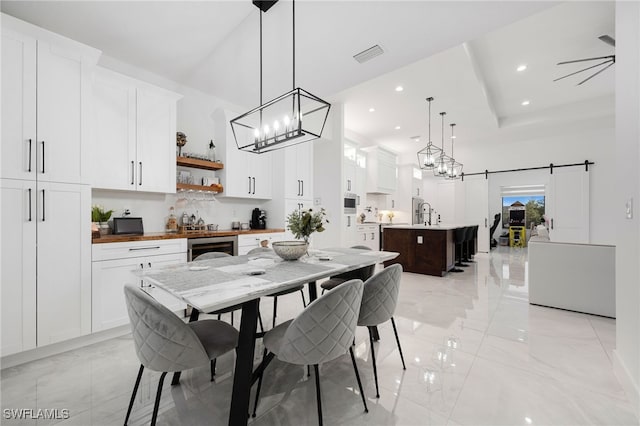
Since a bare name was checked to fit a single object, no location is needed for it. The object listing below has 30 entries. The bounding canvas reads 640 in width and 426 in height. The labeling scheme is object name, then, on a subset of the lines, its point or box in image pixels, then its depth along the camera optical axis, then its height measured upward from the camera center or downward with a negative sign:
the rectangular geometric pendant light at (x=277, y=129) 2.03 +0.70
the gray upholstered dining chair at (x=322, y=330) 1.33 -0.60
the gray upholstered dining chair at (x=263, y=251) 2.56 -0.38
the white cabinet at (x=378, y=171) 7.52 +1.21
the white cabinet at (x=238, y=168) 3.90 +0.70
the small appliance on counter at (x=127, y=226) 2.92 -0.15
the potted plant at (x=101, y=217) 2.81 -0.05
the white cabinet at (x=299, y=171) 4.41 +0.72
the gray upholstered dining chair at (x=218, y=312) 1.92 -0.71
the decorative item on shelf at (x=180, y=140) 3.54 +0.96
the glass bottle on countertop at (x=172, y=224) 3.49 -0.15
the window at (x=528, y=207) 10.91 +0.25
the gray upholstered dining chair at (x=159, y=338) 1.24 -0.60
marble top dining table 1.25 -0.39
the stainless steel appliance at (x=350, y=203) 6.14 +0.23
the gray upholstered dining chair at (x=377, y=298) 1.77 -0.57
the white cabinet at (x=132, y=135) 2.77 +0.87
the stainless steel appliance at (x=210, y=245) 3.12 -0.41
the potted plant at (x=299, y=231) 2.09 -0.15
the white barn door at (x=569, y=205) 6.77 +0.22
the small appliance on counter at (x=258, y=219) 4.40 -0.11
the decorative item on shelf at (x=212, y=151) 3.93 +0.91
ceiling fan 3.02 +1.99
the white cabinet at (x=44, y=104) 2.08 +0.91
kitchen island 4.89 -0.66
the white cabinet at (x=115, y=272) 2.47 -0.57
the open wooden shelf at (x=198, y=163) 3.48 +0.67
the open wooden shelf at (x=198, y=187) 3.46 +0.34
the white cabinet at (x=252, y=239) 3.61 -0.39
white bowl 2.08 -0.29
